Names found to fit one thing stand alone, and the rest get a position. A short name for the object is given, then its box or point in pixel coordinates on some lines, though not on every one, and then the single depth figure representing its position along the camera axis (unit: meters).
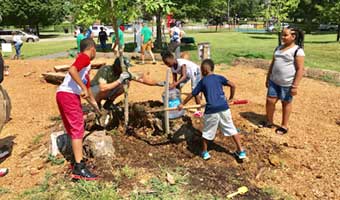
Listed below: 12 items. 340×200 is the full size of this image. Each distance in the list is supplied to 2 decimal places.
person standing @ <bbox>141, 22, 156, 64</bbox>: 13.39
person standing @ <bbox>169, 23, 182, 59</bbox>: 16.53
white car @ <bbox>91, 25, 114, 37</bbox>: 39.12
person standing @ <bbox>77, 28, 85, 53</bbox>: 14.37
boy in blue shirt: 4.56
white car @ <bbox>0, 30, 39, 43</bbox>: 35.15
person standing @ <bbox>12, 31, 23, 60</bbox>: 17.20
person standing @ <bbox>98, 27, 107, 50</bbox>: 21.09
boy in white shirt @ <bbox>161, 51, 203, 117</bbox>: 5.50
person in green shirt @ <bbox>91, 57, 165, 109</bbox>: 5.04
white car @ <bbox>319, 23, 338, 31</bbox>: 53.62
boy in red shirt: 4.17
